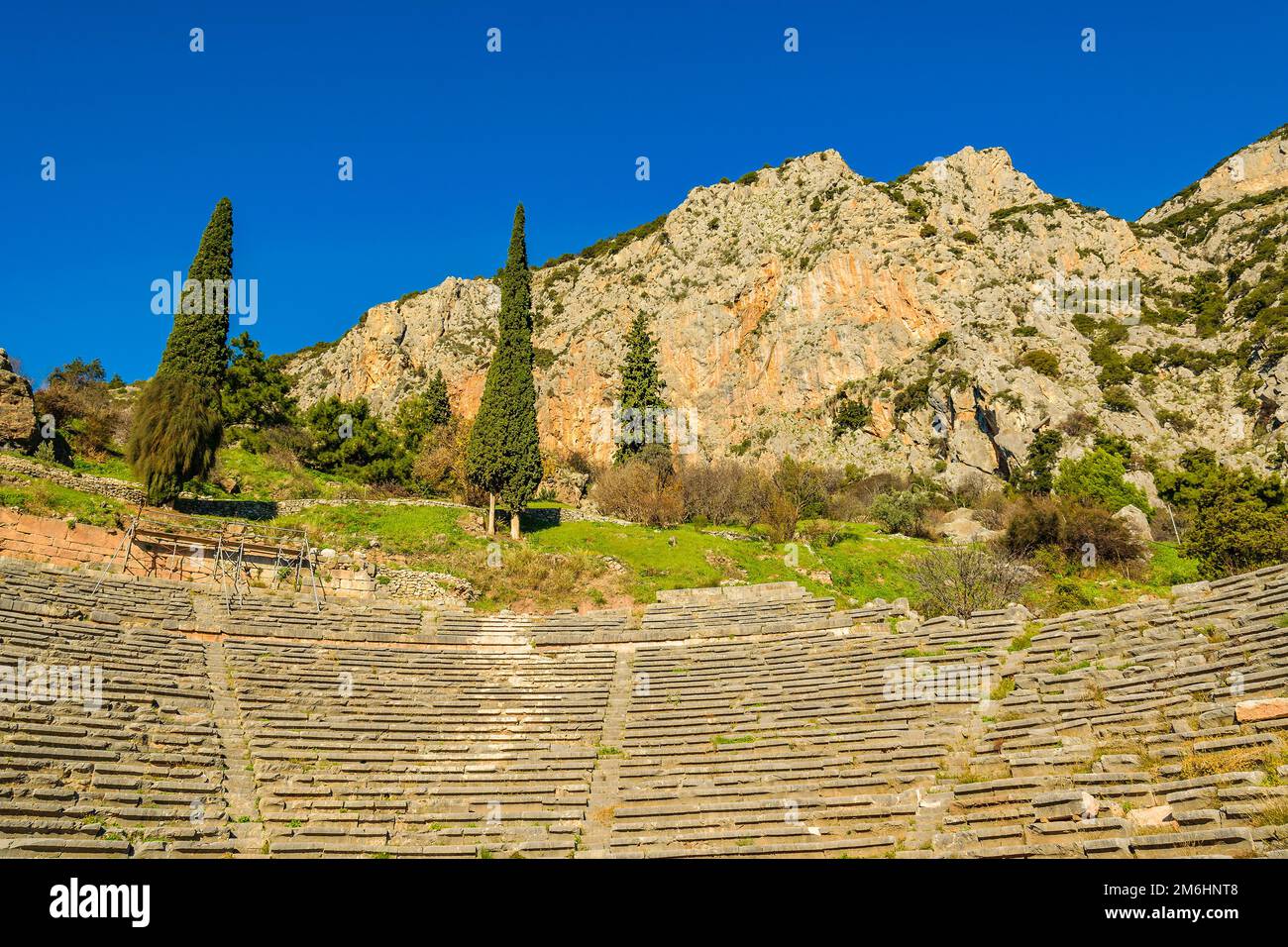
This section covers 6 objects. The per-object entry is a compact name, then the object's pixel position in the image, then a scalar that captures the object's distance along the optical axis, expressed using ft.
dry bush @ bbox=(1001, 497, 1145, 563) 114.83
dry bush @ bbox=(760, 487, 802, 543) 119.34
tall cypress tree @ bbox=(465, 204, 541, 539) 108.17
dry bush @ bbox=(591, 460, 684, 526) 130.41
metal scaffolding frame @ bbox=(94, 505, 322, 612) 77.25
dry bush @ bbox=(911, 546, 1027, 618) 91.21
